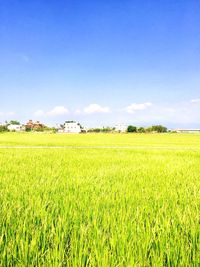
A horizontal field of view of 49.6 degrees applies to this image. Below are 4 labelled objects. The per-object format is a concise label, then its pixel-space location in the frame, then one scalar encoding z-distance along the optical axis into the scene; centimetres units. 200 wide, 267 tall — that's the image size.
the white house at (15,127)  9943
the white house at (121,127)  12222
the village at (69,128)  8557
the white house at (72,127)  9915
